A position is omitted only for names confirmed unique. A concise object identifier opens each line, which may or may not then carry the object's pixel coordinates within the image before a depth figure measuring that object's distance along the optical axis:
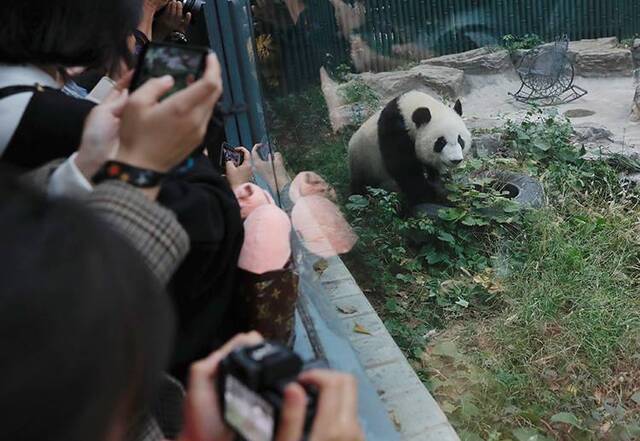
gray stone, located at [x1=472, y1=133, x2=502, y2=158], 4.37
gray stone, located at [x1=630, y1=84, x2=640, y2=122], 5.38
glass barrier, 2.33
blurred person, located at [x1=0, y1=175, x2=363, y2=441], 0.46
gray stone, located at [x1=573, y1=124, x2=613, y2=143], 4.67
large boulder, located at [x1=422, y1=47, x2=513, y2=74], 5.34
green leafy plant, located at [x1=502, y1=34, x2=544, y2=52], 5.61
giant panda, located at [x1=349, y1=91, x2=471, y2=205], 3.78
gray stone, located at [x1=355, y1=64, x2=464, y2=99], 3.87
